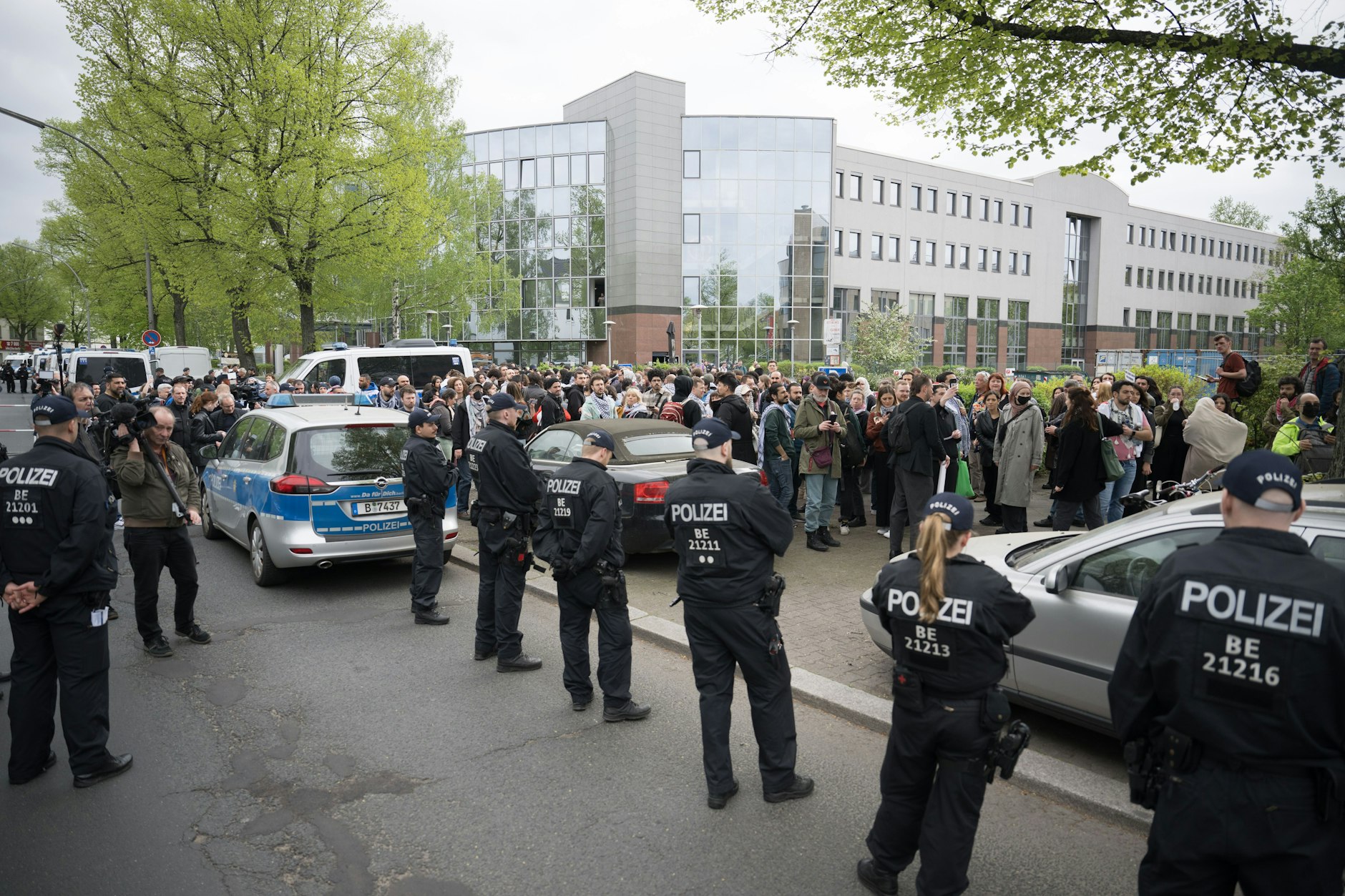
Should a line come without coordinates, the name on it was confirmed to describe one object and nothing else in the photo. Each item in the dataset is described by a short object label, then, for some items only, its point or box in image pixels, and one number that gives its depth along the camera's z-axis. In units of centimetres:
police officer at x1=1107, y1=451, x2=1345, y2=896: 229
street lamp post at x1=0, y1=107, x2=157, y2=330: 2538
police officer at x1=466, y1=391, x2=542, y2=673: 588
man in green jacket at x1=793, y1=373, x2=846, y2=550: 935
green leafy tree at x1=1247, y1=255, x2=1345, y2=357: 5234
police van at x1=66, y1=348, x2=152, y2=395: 2809
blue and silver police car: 754
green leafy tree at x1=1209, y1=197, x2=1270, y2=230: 8675
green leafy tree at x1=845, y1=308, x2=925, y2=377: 4306
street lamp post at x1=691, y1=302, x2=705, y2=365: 5128
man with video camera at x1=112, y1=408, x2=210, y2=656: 606
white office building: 4906
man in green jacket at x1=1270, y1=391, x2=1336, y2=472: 796
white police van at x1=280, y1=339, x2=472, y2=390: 1656
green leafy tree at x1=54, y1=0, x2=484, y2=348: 2055
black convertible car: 812
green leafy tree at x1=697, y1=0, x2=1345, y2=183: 743
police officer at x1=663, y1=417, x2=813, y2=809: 396
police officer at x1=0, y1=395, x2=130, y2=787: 423
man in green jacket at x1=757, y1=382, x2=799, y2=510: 973
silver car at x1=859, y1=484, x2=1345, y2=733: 421
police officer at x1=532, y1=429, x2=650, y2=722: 504
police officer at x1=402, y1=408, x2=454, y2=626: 699
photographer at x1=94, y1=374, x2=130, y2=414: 1354
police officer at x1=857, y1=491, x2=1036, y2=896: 300
